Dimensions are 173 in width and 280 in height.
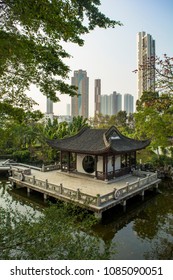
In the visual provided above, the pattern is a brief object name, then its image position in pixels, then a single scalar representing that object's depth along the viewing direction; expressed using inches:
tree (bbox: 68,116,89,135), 1061.1
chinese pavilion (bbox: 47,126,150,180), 563.8
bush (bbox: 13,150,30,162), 949.8
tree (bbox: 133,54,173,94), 216.7
